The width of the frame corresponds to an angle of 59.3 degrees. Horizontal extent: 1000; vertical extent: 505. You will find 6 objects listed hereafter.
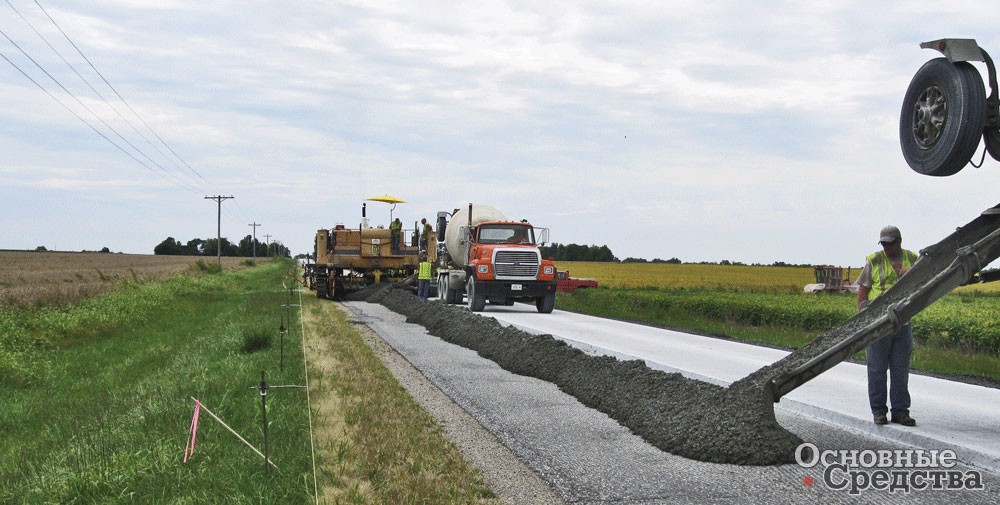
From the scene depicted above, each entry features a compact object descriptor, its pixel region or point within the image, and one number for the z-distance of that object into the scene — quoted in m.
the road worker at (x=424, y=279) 30.16
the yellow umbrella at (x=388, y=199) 35.22
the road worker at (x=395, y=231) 32.78
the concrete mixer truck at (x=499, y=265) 24.58
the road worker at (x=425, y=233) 31.52
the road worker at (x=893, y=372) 7.94
